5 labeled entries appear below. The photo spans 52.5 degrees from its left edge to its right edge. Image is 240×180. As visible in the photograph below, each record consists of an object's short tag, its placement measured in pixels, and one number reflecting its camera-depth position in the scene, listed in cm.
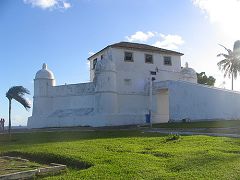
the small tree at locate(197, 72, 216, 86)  3556
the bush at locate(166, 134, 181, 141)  1014
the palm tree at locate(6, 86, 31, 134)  1466
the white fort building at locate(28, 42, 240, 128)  2215
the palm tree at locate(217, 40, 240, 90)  3139
